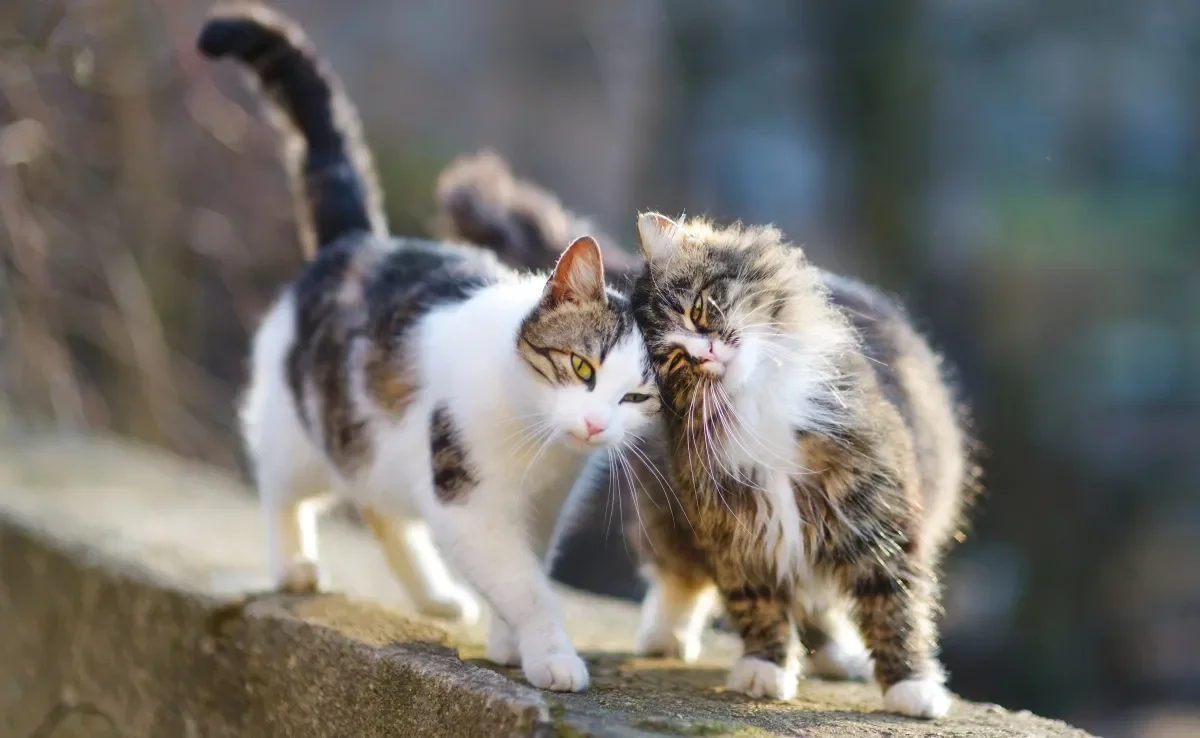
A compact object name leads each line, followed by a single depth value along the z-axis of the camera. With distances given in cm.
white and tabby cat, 283
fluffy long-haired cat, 283
